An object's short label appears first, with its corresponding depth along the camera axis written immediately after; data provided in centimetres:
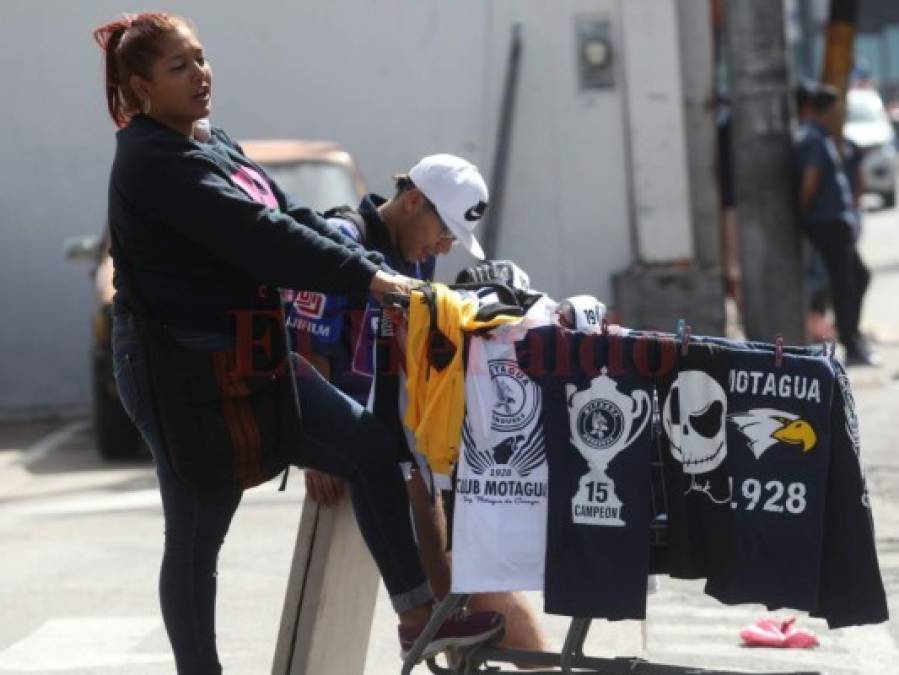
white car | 5684
